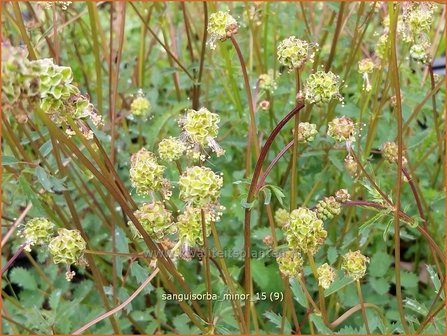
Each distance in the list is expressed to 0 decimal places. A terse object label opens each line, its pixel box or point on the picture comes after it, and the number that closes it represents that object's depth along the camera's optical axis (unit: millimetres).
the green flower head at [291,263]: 157
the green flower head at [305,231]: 145
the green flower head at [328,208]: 159
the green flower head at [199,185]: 133
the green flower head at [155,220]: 152
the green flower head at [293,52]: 147
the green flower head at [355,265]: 161
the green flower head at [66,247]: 147
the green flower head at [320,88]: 146
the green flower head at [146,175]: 146
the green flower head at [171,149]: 159
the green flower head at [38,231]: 160
